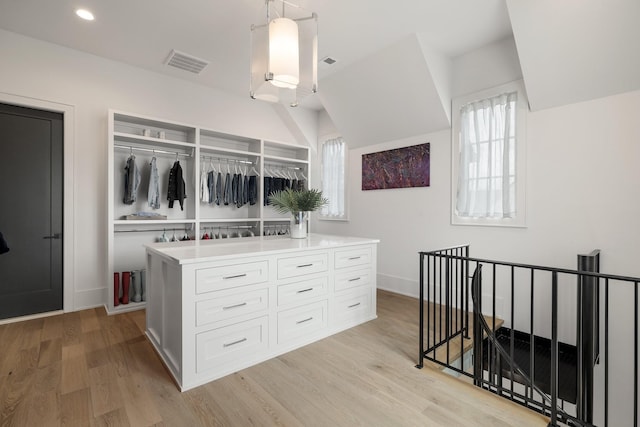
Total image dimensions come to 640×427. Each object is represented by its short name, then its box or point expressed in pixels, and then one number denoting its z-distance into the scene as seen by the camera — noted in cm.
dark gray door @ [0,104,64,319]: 304
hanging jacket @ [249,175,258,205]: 453
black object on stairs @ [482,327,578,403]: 268
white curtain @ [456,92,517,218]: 322
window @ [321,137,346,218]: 518
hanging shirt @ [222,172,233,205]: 432
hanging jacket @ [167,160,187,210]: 384
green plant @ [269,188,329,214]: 296
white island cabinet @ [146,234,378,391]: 195
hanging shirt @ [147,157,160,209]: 371
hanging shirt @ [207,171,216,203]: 421
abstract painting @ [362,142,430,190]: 400
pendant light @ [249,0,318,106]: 218
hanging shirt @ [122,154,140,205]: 356
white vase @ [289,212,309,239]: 303
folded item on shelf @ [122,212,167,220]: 355
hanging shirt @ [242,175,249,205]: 445
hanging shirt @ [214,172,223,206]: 427
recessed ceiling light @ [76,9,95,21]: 275
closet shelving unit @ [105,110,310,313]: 351
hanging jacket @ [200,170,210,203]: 412
